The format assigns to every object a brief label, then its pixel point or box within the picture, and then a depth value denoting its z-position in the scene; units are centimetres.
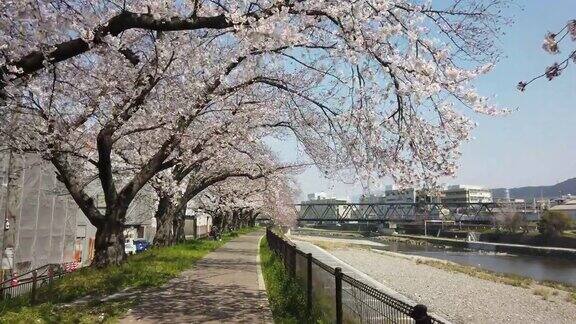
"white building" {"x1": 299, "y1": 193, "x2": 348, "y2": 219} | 14762
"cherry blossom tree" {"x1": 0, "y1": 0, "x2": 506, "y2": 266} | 691
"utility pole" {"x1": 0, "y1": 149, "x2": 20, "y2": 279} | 1371
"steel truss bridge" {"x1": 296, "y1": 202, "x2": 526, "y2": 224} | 11144
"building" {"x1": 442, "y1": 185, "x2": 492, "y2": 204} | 15450
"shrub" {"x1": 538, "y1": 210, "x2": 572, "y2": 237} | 7069
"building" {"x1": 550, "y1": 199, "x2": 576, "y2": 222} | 9095
